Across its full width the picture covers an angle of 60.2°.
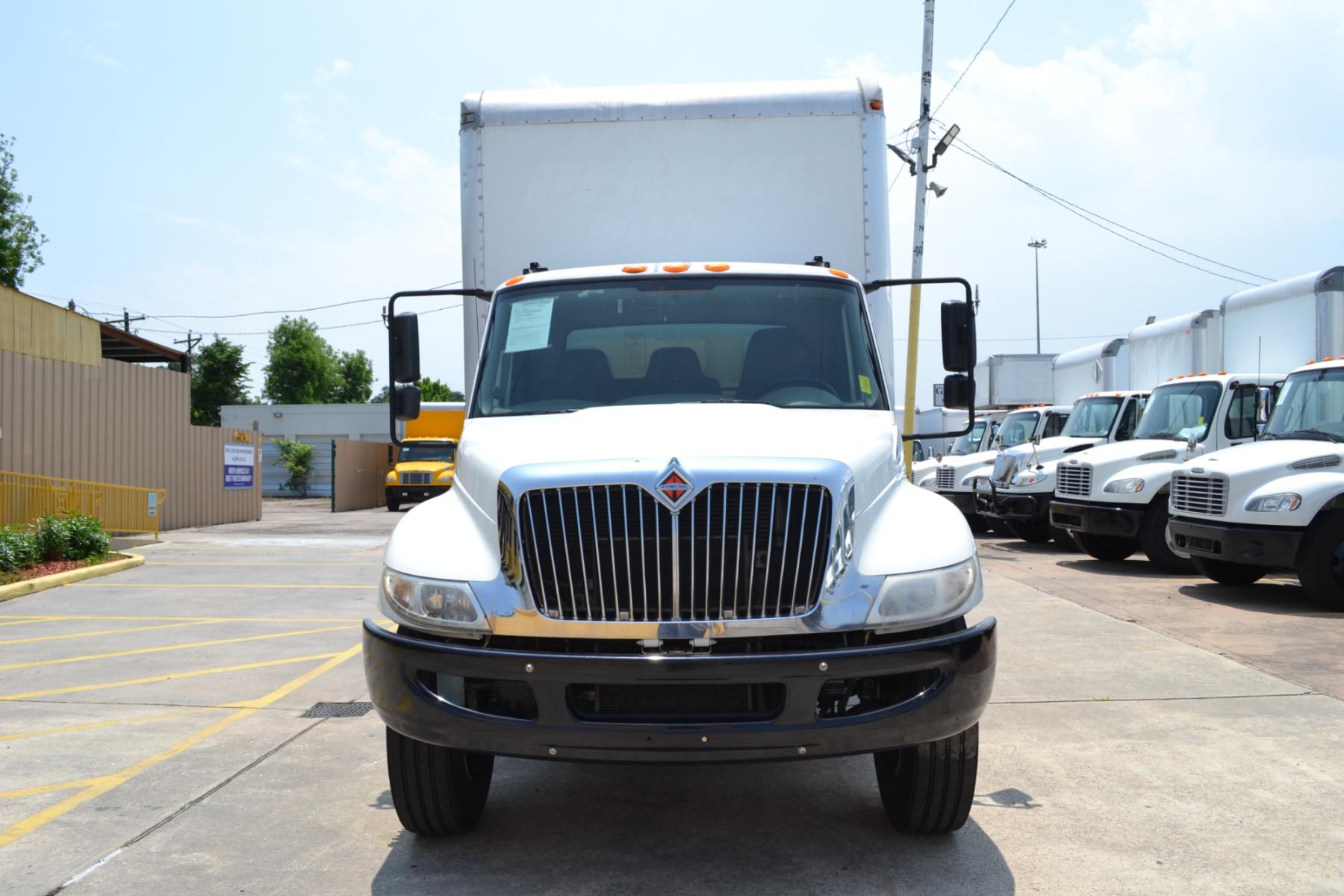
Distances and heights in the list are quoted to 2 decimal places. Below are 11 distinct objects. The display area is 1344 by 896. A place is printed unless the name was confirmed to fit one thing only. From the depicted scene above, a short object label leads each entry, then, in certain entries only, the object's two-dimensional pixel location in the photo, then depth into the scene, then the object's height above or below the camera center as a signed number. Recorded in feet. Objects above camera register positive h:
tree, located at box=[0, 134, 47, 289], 156.35 +30.72
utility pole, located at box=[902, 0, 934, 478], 73.36 +19.71
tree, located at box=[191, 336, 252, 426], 238.27 +17.31
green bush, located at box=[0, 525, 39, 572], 41.22 -3.23
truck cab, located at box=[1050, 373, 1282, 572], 43.11 -0.30
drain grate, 21.38 -4.71
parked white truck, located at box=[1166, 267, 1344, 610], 32.58 -1.09
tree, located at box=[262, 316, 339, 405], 295.28 +22.87
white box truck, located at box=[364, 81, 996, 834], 11.82 -1.10
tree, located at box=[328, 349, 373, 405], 326.65 +23.50
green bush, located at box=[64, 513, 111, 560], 46.50 -3.14
